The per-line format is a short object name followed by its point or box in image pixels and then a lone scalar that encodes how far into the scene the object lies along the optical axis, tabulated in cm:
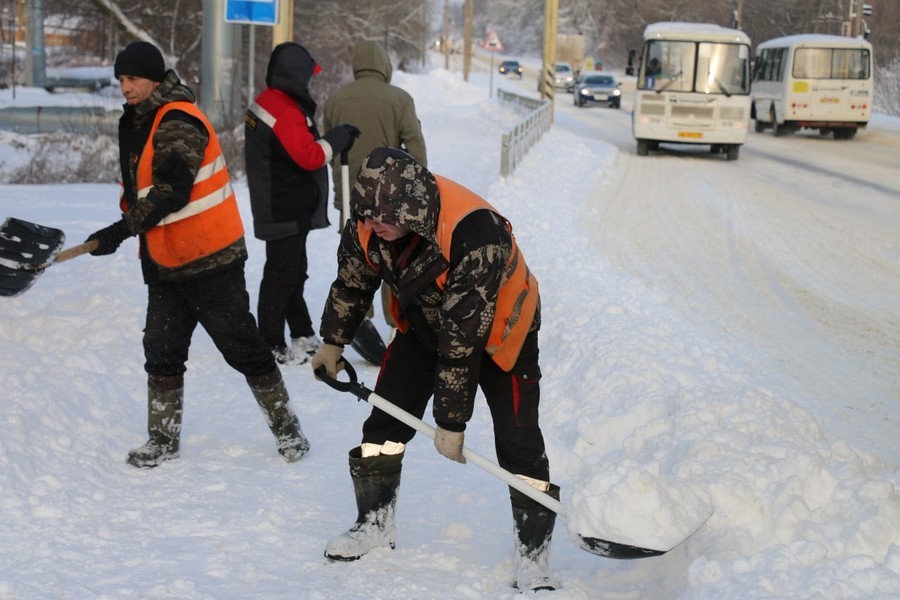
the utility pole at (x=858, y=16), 4119
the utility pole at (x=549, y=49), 2798
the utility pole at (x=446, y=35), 7394
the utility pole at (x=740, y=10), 5672
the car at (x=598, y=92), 4138
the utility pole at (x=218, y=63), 1684
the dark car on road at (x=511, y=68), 7481
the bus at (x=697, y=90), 2116
